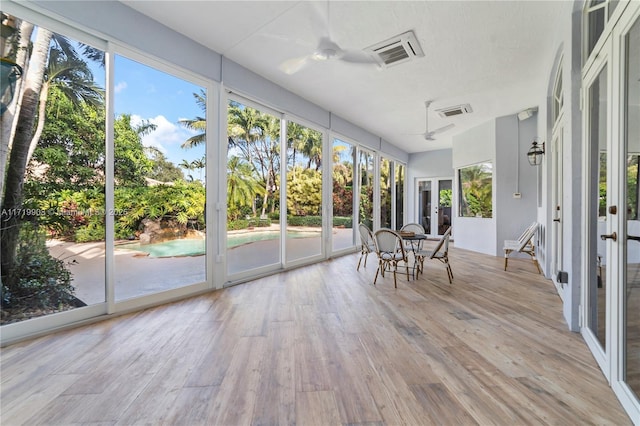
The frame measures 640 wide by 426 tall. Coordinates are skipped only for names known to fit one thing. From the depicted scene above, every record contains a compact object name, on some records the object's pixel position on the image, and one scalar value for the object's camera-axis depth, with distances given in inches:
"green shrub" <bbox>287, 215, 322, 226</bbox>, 207.5
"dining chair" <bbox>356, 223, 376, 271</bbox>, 194.1
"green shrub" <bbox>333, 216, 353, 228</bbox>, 255.6
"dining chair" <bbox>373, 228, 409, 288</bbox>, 163.9
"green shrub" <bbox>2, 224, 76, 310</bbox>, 95.3
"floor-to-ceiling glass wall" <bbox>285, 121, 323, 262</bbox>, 206.8
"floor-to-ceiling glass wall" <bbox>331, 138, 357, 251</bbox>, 255.0
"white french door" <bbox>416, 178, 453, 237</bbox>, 376.5
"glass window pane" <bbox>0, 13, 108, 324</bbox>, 93.6
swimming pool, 129.0
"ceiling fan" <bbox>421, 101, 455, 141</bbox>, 218.8
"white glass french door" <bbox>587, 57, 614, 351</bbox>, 76.6
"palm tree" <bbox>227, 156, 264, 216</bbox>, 164.9
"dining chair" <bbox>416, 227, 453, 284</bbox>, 164.4
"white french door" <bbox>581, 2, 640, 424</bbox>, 61.8
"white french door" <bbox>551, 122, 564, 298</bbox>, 143.2
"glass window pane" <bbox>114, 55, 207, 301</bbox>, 119.9
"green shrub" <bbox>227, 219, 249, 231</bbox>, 163.1
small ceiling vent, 226.1
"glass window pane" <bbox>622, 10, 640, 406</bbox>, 61.3
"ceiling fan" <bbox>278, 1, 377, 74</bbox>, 113.6
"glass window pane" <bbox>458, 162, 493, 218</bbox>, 269.1
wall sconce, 192.3
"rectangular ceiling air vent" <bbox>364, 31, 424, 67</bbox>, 135.4
